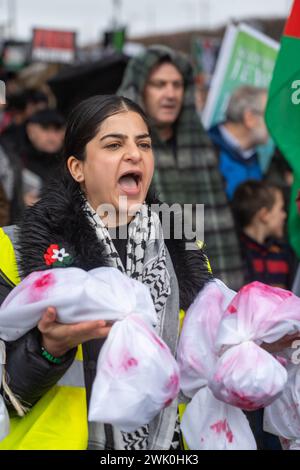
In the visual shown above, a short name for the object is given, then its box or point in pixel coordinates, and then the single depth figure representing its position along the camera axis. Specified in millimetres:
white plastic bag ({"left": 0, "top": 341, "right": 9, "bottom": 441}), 3918
